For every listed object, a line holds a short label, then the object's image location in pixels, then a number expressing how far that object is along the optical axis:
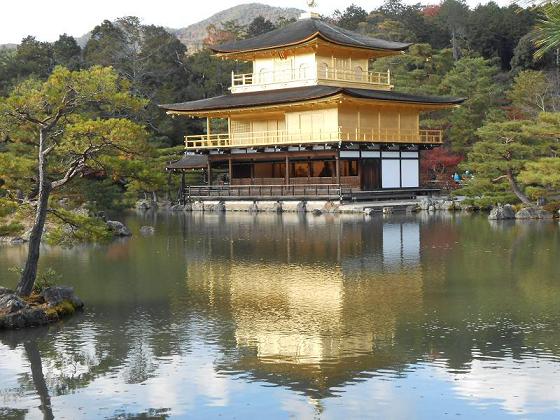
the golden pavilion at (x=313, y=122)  40.59
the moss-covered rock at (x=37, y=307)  12.98
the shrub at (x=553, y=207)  32.47
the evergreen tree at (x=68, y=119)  13.59
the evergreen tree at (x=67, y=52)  65.56
